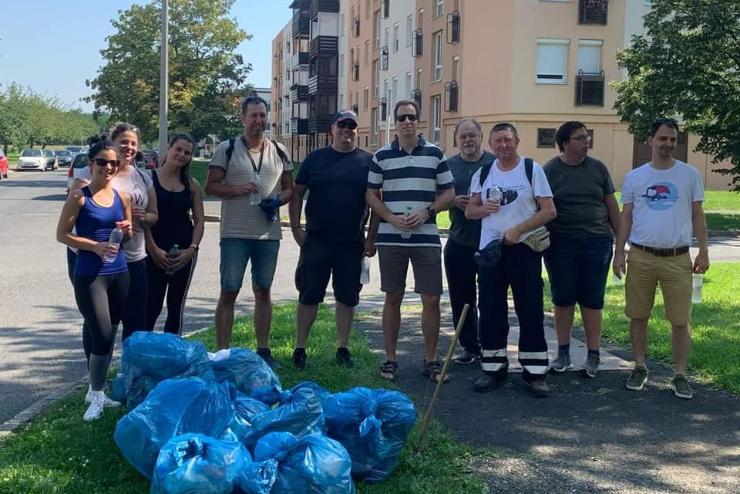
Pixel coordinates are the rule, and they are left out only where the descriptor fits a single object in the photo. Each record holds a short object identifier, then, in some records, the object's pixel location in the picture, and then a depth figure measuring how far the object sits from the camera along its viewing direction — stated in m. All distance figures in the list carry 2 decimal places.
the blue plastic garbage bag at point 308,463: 3.48
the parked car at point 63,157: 64.52
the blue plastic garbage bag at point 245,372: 4.67
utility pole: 18.94
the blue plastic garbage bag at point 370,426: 4.04
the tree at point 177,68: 37.06
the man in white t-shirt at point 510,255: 5.55
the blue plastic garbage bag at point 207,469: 3.36
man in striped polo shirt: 5.82
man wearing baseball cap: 5.95
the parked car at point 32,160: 53.50
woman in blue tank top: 4.77
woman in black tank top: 5.58
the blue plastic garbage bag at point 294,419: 3.90
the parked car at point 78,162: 20.88
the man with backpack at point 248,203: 5.86
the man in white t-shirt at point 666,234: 5.54
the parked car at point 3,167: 41.23
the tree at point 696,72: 18.62
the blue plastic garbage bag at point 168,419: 3.78
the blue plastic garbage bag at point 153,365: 4.52
